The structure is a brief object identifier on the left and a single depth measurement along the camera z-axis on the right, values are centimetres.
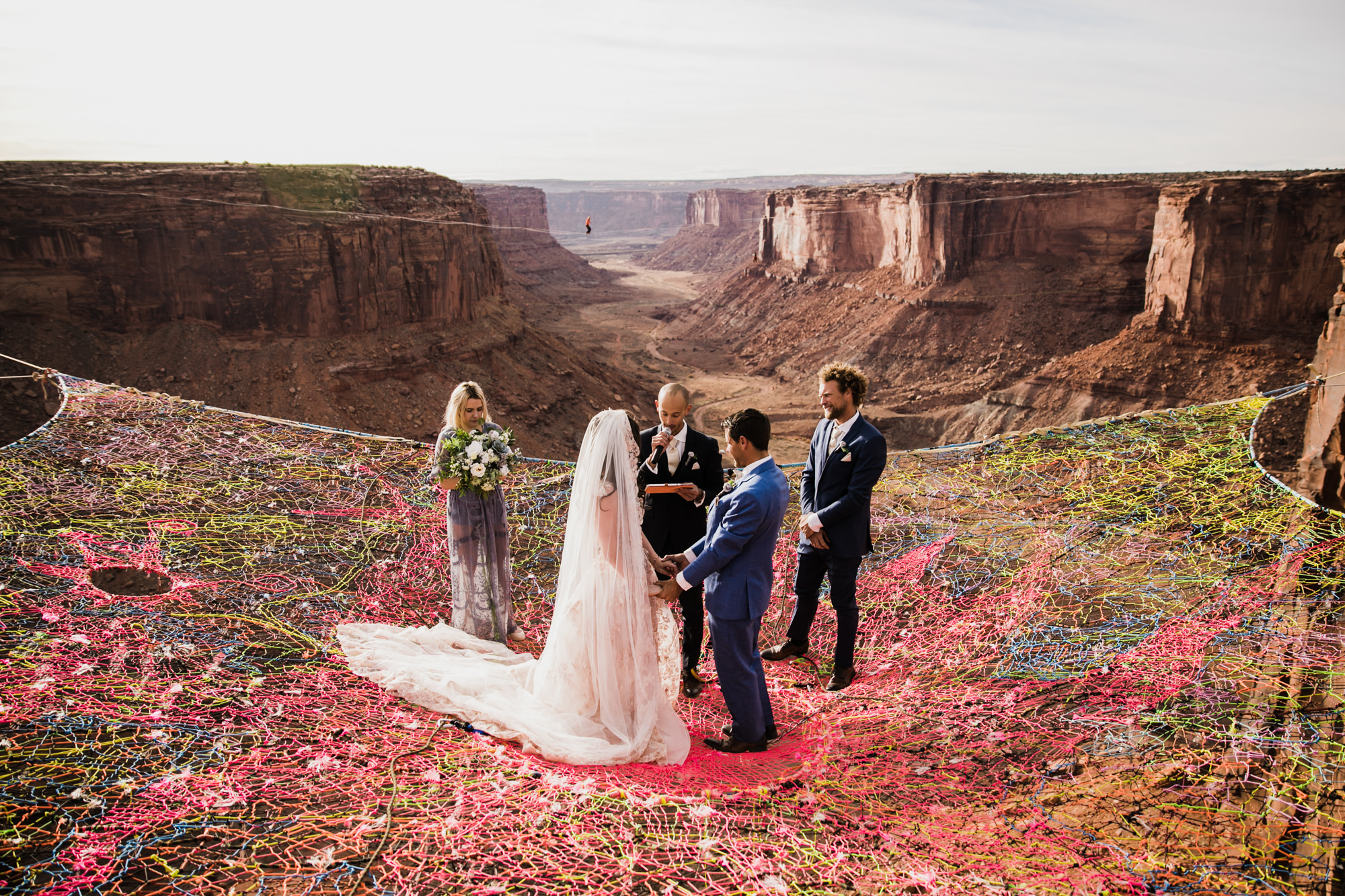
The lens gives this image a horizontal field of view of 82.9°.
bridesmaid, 621
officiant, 560
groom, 453
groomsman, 550
